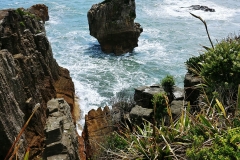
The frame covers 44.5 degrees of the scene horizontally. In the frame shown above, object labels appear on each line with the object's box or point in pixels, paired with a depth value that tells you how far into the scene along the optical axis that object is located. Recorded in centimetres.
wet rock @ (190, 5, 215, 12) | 5200
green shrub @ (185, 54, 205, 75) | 1405
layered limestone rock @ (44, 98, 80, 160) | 912
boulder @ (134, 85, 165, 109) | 1493
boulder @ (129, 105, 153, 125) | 1312
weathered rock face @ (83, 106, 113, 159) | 1444
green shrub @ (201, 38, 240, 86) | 987
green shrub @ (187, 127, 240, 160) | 490
